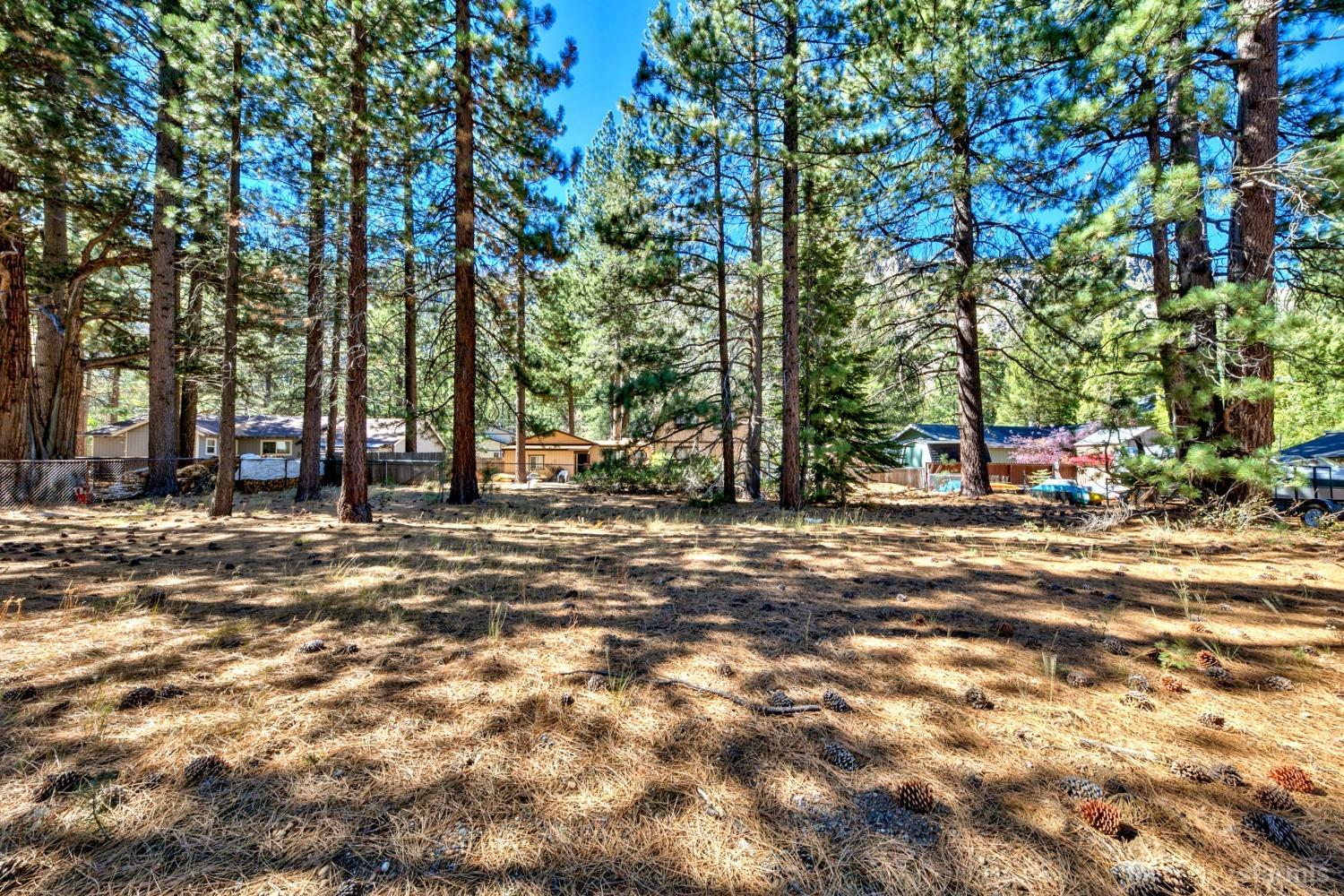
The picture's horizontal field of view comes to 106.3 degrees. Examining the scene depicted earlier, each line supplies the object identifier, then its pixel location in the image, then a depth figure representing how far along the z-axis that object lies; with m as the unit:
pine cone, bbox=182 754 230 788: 1.48
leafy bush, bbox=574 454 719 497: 11.11
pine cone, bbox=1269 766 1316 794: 1.47
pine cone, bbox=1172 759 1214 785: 1.52
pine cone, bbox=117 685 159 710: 1.87
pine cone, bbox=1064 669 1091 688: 2.15
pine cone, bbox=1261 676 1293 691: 2.11
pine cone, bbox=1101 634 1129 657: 2.44
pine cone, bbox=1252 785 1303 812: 1.39
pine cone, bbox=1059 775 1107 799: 1.45
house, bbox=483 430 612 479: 27.89
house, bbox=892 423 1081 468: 24.83
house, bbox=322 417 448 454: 24.48
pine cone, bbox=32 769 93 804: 1.37
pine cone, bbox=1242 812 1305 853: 1.27
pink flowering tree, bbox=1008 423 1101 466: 18.22
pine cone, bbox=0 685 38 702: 1.89
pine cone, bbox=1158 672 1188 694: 2.08
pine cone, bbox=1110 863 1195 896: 1.16
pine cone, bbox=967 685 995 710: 1.97
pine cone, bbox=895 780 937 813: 1.42
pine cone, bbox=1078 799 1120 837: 1.32
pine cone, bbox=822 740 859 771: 1.62
